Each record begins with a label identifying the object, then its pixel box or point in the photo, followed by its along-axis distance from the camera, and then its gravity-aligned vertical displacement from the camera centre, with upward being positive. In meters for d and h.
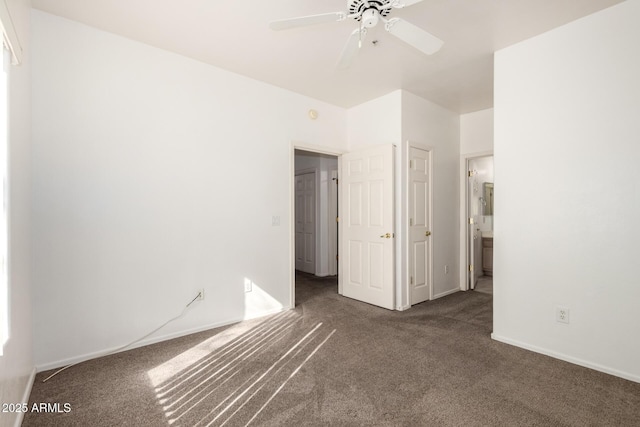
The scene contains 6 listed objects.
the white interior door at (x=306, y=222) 5.88 -0.27
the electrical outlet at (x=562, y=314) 2.48 -0.87
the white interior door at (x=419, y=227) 3.86 -0.25
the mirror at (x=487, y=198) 5.94 +0.17
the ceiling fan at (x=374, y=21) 1.81 +1.11
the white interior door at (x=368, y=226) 3.77 -0.24
